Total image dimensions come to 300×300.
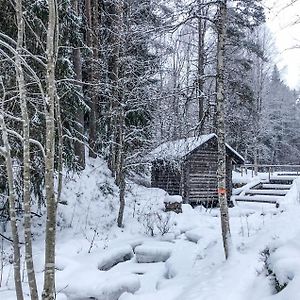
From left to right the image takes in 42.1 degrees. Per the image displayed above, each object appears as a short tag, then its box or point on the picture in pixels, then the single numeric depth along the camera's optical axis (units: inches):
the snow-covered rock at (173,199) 551.6
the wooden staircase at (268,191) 708.0
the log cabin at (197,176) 687.1
